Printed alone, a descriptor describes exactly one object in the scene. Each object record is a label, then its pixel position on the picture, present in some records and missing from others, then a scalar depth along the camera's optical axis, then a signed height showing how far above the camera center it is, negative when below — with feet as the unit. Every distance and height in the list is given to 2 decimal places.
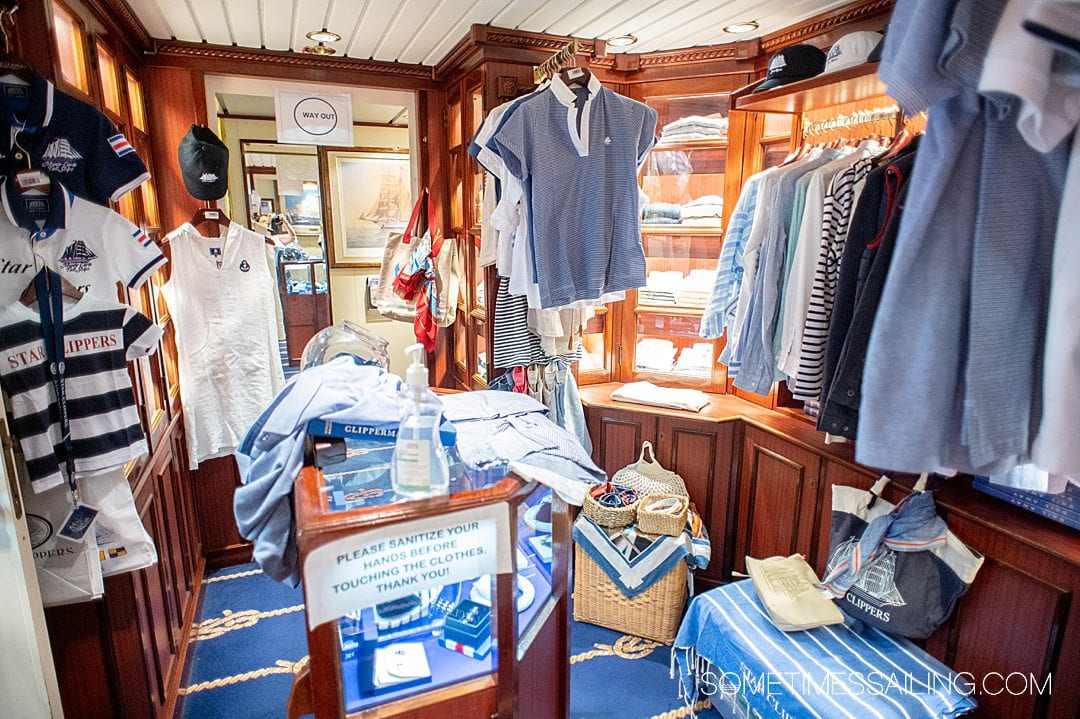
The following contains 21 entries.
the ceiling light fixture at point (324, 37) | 8.54 +2.88
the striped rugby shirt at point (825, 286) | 6.41 -0.45
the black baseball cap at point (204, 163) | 8.64 +1.09
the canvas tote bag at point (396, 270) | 10.33 -0.49
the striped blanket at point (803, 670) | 5.91 -4.38
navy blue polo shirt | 4.75 +0.80
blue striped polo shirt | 7.19 +0.74
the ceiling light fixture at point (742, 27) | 8.11 +2.88
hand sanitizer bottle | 3.74 -1.26
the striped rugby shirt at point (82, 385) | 4.67 -1.18
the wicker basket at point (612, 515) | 8.72 -3.88
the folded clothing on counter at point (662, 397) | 9.55 -2.45
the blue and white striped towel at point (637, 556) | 8.47 -4.41
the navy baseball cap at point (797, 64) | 7.16 +2.10
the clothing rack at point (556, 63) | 7.04 +2.14
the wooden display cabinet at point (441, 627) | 3.52 -2.56
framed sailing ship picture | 14.82 +0.97
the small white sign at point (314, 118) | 9.75 +1.98
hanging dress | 9.09 -1.42
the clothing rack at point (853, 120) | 7.31 +1.54
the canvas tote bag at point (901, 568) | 6.19 -3.39
